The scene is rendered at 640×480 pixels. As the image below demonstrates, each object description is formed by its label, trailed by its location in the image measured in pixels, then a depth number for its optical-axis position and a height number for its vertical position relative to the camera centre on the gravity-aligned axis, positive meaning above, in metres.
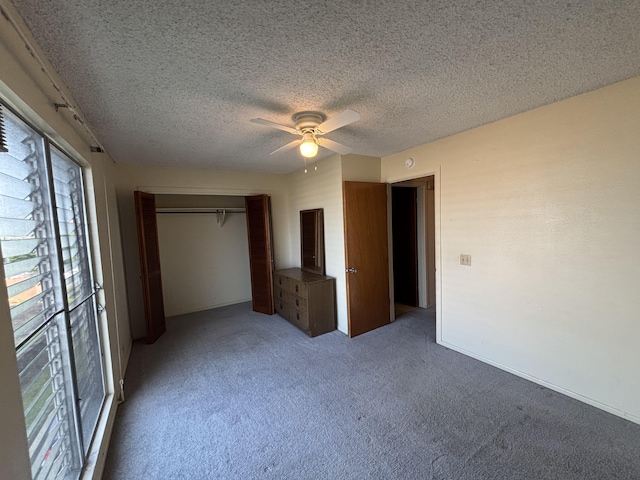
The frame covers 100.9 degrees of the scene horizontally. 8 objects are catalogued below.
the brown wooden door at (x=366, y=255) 3.40 -0.45
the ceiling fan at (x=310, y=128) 1.97 +0.74
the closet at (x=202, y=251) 4.39 -0.39
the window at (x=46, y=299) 1.09 -0.31
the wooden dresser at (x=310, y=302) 3.52 -1.08
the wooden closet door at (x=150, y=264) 3.31 -0.43
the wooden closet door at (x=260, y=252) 4.27 -0.42
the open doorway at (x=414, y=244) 4.34 -0.42
